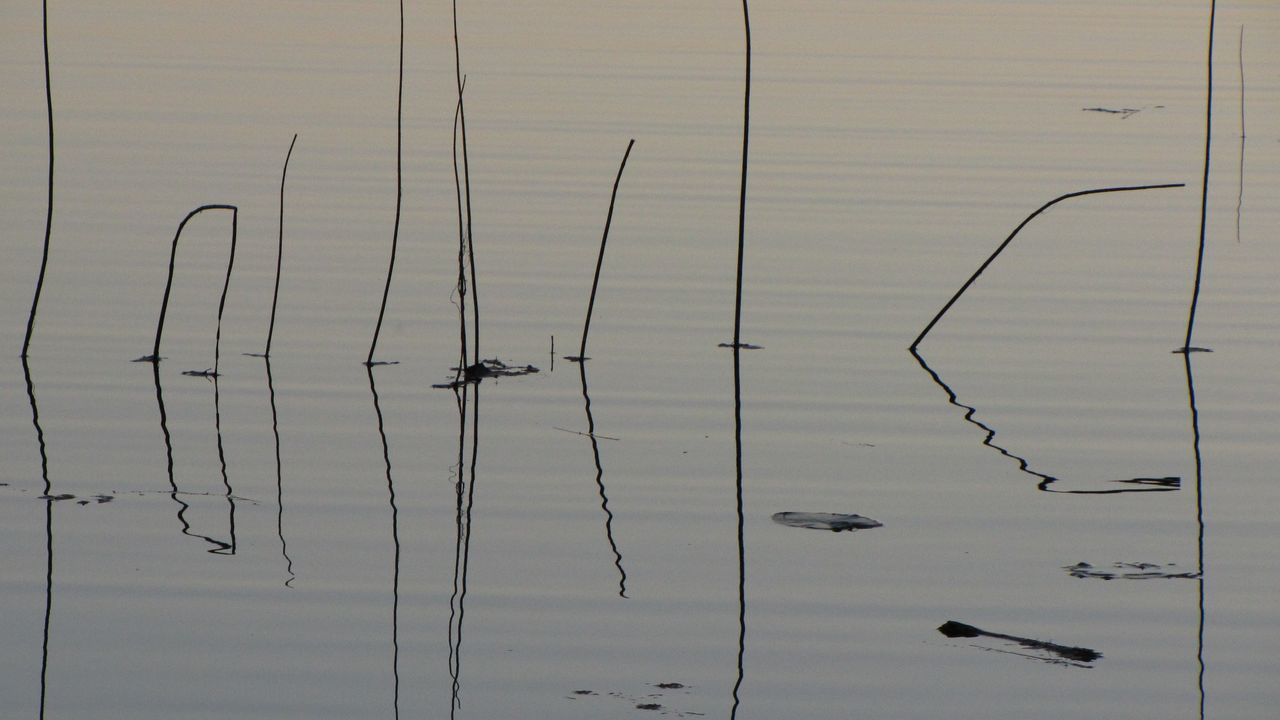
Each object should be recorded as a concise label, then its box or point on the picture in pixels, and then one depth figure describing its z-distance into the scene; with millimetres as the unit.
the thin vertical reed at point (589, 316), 14741
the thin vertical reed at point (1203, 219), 15298
